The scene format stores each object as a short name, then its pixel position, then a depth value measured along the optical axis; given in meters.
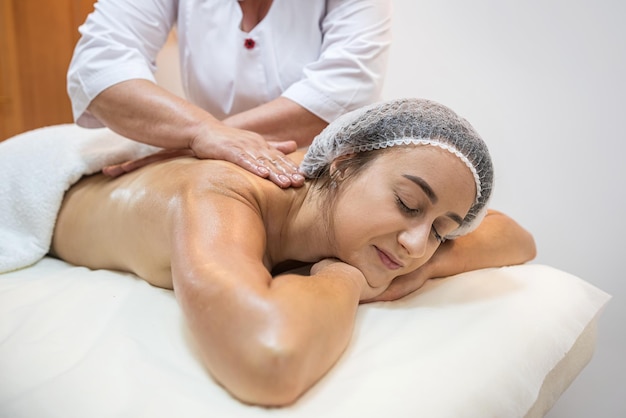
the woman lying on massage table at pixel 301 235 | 0.75
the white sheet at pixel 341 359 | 0.74
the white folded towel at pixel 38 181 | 1.34
